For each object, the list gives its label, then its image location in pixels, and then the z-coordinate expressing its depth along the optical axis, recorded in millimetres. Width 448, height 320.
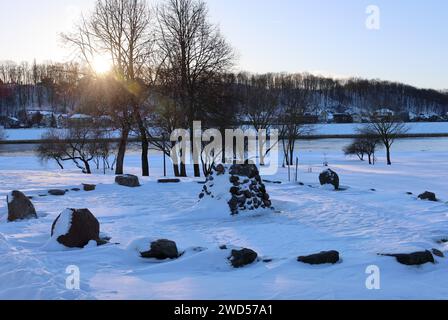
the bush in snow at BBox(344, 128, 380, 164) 48094
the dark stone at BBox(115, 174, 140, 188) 17531
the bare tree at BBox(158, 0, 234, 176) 25109
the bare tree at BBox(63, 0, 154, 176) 24203
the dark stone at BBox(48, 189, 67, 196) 15746
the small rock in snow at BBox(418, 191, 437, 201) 14641
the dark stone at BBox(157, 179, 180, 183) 18859
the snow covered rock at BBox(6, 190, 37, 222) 10977
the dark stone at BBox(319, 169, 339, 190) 17906
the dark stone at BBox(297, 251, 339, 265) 7117
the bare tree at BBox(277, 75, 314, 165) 47031
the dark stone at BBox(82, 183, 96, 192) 16723
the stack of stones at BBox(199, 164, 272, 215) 12023
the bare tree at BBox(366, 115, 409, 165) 48409
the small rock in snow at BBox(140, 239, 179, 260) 7609
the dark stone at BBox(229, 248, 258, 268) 7125
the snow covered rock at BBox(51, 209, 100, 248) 8250
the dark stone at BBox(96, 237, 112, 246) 8495
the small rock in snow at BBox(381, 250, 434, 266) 7023
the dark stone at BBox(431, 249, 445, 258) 7532
